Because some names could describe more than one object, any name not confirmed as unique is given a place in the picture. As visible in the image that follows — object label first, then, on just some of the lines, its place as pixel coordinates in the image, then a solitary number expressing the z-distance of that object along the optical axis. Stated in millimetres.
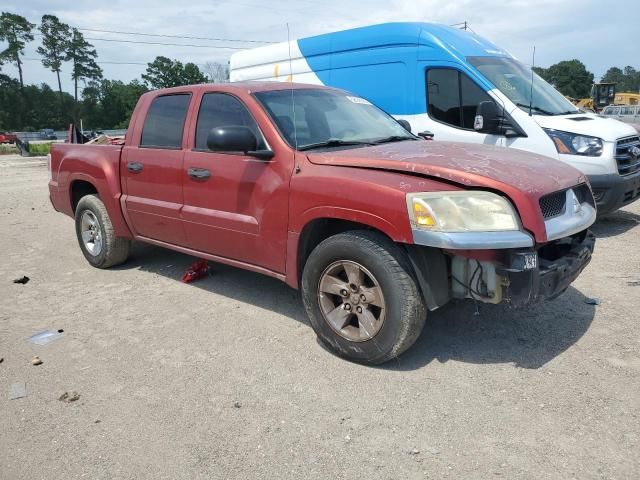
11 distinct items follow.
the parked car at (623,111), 26778
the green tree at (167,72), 73312
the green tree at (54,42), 70812
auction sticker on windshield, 4637
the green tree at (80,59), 72688
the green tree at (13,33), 65750
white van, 6184
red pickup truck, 2988
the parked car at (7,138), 42656
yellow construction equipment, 20566
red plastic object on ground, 5254
